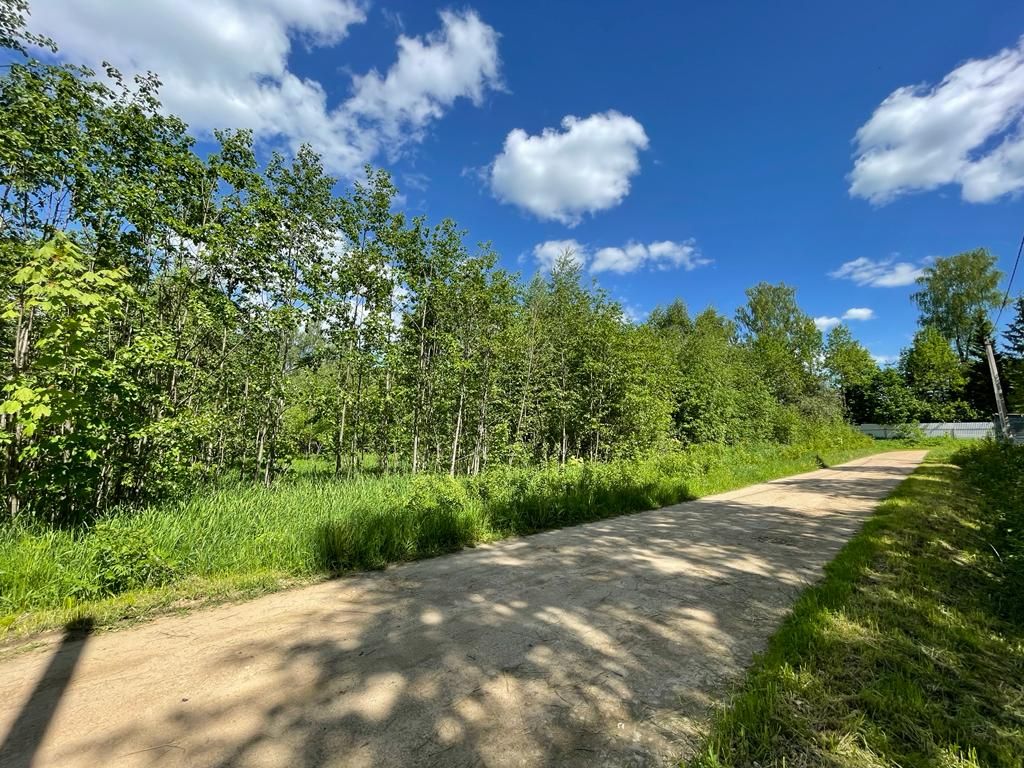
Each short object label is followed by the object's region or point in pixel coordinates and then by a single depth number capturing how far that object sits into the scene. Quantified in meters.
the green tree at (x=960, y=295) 34.81
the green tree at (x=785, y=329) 35.06
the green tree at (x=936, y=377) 36.16
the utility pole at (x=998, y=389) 16.97
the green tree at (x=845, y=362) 40.59
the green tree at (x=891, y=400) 38.03
